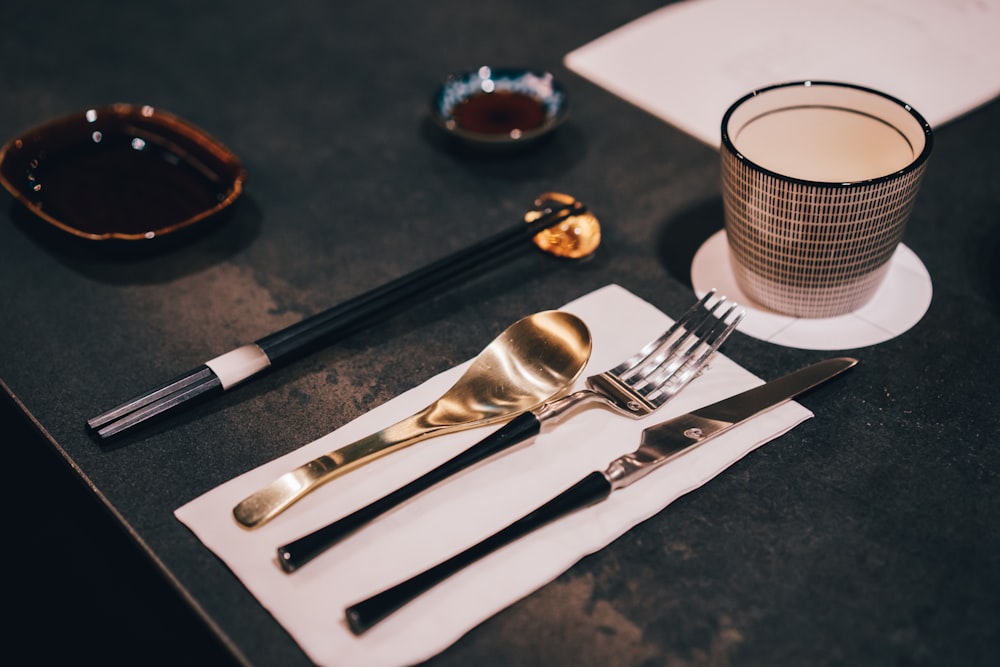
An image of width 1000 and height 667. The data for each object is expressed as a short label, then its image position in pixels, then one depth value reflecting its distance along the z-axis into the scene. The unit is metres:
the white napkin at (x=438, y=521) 0.55
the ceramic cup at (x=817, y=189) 0.67
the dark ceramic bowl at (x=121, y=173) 0.86
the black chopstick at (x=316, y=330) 0.68
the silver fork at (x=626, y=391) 0.58
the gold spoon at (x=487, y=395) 0.61
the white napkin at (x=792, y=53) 1.05
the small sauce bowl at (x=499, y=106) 0.96
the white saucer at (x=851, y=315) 0.75
